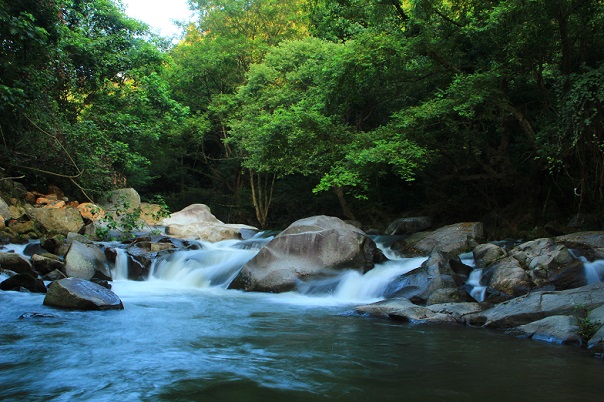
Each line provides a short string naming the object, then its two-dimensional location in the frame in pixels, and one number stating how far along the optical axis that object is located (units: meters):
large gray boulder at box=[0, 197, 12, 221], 12.88
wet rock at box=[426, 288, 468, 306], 7.43
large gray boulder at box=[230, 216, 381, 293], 9.53
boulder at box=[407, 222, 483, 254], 11.20
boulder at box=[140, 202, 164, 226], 17.40
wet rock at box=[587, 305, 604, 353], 4.88
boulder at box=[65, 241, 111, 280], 9.63
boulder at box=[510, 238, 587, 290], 7.64
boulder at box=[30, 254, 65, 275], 9.60
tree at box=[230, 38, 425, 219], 11.45
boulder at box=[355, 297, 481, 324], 6.46
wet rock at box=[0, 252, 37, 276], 9.05
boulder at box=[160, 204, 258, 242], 16.64
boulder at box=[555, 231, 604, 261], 8.23
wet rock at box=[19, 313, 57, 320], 6.29
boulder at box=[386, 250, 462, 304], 7.92
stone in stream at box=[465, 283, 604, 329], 5.98
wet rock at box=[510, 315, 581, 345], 5.24
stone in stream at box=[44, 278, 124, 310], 6.95
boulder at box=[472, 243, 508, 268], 9.16
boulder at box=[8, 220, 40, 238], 12.51
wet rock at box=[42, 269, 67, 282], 9.23
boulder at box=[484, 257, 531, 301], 7.70
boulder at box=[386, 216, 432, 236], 14.23
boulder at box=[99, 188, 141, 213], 17.25
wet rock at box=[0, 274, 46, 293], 8.07
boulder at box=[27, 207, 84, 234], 13.36
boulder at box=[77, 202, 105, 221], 14.84
